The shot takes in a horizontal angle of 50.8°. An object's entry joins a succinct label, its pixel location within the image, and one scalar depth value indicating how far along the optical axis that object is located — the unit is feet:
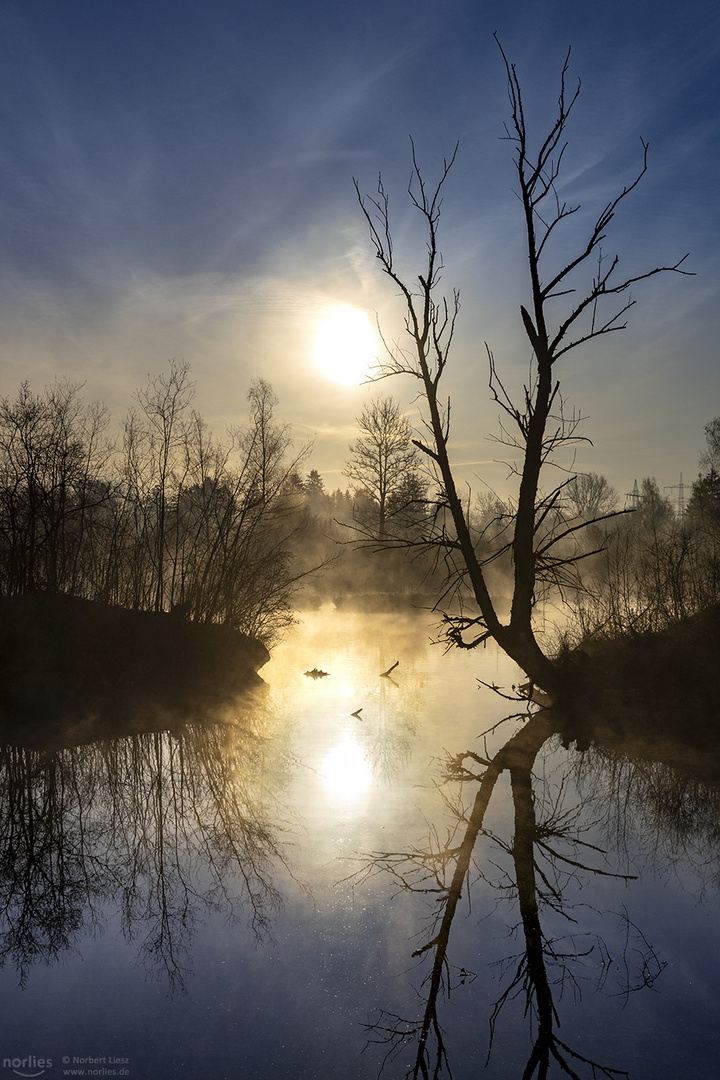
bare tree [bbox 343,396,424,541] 110.01
